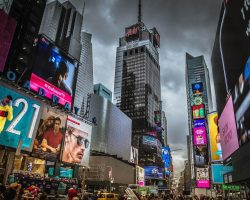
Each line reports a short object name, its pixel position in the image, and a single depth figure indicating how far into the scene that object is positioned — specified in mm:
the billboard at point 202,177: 51156
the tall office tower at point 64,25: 146638
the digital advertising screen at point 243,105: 14438
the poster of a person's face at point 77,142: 37312
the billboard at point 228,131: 18406
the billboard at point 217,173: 38875
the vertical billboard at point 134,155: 117288
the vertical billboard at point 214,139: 37659
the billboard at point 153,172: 129500
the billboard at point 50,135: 32562
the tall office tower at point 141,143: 145838
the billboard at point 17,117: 26609
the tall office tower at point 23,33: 57125
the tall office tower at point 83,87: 180750
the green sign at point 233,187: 36075
